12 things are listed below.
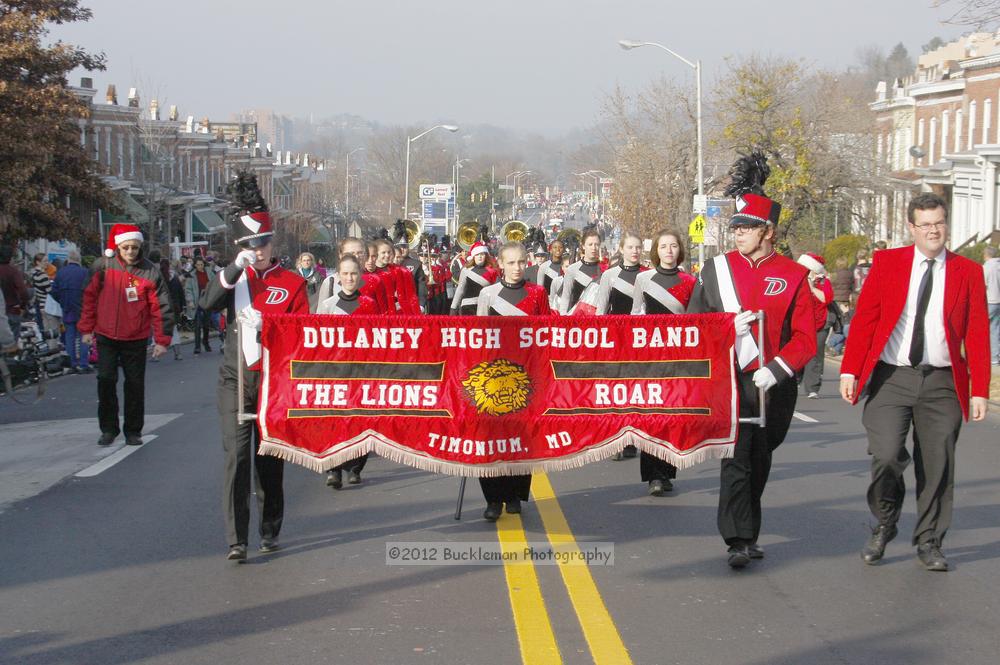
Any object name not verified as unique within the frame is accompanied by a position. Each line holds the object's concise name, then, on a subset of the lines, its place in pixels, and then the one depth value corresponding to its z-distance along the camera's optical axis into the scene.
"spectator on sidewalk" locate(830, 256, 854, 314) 26.08
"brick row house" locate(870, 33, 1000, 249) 43.84
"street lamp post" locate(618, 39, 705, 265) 41.53
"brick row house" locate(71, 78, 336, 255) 45.53
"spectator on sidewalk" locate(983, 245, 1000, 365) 21.77
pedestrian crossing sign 38.72
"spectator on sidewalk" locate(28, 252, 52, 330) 23.58
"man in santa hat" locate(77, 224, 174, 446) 12.42
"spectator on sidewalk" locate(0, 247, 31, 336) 18.66
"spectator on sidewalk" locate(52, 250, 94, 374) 20.95
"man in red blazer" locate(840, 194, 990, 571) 7.21
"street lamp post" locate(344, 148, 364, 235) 70.15
